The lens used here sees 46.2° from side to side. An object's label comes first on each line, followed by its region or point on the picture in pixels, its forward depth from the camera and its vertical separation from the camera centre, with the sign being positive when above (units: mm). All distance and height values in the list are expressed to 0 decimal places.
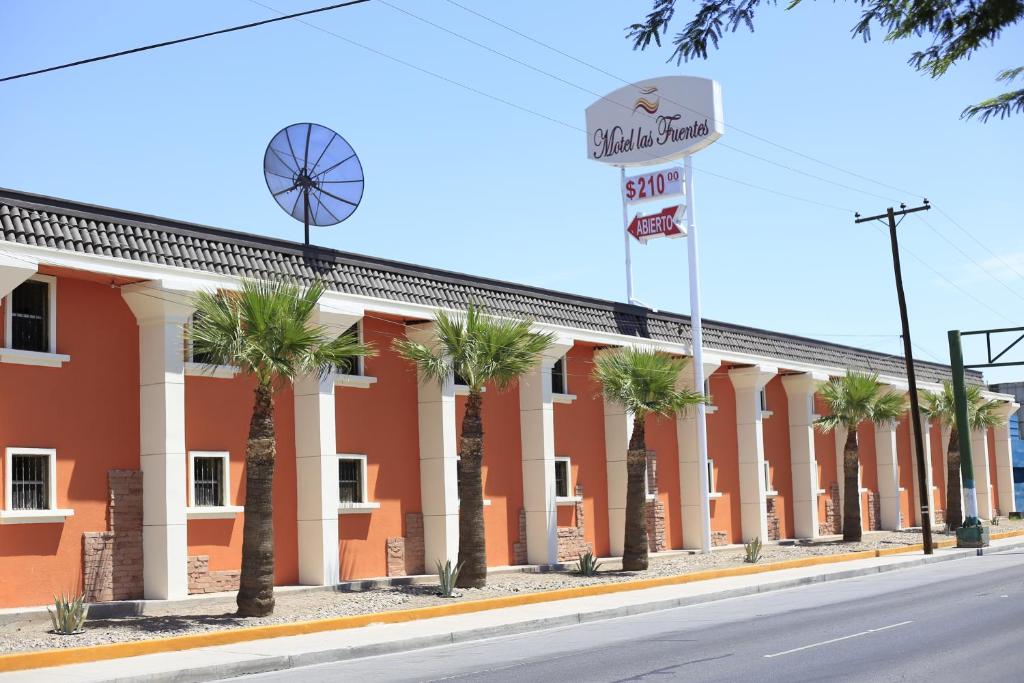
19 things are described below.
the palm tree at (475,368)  24266 +2518
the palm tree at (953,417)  46500 +2387
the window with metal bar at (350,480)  25906 +371
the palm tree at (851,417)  39312 +2010
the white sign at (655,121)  37469 +11669
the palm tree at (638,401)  28641 +2024
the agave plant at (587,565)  28375 -1806
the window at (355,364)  26141 +2929
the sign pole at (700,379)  34625 +3019
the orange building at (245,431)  20359 +1411
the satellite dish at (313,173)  25062 +6864
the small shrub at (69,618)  17477 -1601
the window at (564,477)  32156 +328
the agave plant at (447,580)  23078 -1653
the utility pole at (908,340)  38062 +4295
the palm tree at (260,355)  19438 +2358
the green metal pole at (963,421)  41031 +1883
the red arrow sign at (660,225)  37719 +8248
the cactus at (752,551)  32406 -1857
